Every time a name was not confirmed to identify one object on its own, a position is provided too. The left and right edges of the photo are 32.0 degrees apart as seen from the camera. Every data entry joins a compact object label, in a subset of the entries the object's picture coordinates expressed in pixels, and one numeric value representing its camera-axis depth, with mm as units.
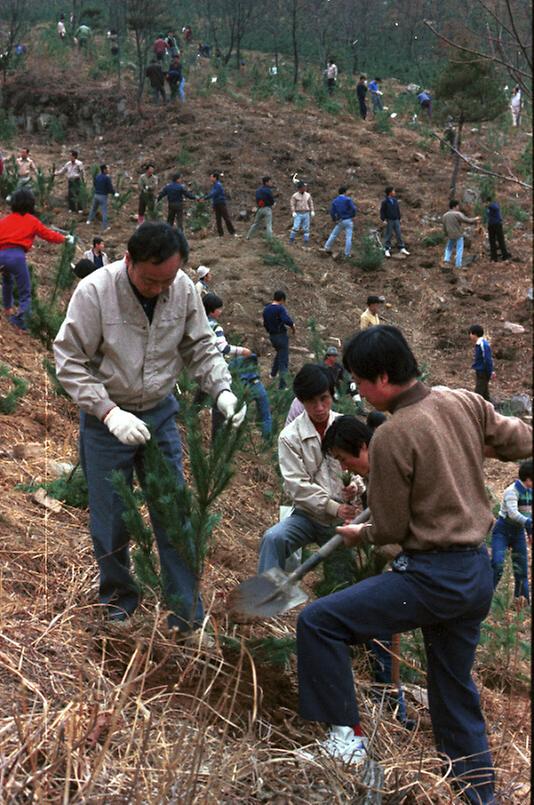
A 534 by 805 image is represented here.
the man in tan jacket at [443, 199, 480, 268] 16228
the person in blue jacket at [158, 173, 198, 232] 16297
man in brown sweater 2635
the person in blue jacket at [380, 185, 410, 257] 16688
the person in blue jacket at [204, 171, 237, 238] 16484
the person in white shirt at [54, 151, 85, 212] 17328
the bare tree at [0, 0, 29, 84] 24719
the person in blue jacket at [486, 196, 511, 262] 16312
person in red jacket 8211
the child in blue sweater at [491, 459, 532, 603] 6695
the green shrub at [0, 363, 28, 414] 6211
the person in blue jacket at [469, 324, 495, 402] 11742
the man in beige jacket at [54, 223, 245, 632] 3172
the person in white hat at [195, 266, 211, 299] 10844
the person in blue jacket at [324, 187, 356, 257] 16406
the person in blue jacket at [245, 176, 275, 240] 16422
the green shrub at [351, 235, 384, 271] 16594
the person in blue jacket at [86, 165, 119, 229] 16484
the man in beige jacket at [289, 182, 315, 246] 16906
